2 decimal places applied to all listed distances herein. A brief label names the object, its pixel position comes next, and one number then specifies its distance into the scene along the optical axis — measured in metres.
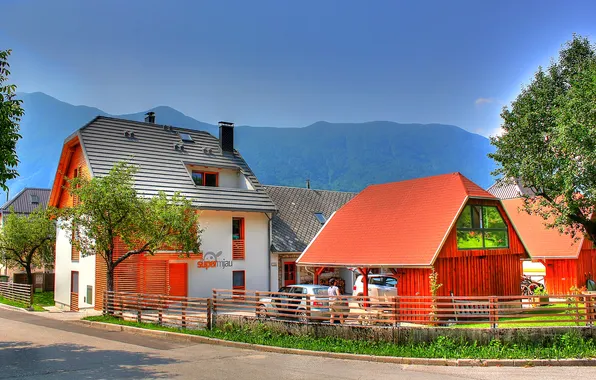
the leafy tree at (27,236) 35.59
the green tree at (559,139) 19.31
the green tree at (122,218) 22.36
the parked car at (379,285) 25.51
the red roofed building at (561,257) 29.44
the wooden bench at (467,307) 21.20
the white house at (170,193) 27.95
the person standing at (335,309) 17.44
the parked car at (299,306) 17.88
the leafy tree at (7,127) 14.77
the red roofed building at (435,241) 21.89
